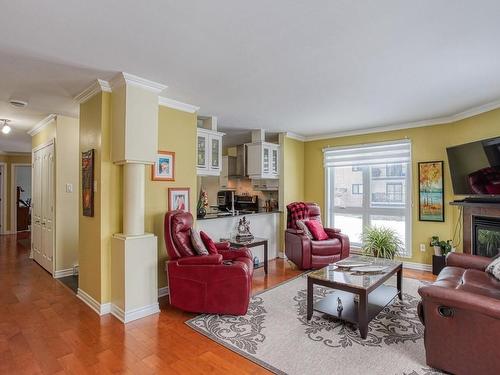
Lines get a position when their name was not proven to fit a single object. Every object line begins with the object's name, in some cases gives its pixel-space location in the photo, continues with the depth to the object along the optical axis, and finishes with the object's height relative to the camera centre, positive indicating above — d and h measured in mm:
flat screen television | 3260 +241
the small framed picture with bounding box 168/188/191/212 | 3562 -142
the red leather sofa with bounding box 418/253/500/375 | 1771 -926
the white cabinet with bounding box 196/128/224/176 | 4238 +531
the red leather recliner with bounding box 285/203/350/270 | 4379 -954
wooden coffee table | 2461 -1022
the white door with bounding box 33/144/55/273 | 4297 -304
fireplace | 3402 -498
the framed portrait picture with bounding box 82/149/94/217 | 3133 +53
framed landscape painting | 4414 -53
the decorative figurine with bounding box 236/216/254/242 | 4424 -692
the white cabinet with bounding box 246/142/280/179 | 5173 +502
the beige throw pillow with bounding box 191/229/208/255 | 3082 -606
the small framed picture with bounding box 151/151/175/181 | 3428 +250
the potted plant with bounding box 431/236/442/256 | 4297 -866
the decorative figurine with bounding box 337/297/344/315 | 2738 -1156
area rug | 2090 -1279
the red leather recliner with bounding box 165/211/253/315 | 2797 -944
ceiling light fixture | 4257 +910
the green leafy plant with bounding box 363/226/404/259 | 4590 -894
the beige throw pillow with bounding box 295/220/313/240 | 4587 -644
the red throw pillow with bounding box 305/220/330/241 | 4659 -692
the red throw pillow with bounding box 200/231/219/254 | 3270 -649
